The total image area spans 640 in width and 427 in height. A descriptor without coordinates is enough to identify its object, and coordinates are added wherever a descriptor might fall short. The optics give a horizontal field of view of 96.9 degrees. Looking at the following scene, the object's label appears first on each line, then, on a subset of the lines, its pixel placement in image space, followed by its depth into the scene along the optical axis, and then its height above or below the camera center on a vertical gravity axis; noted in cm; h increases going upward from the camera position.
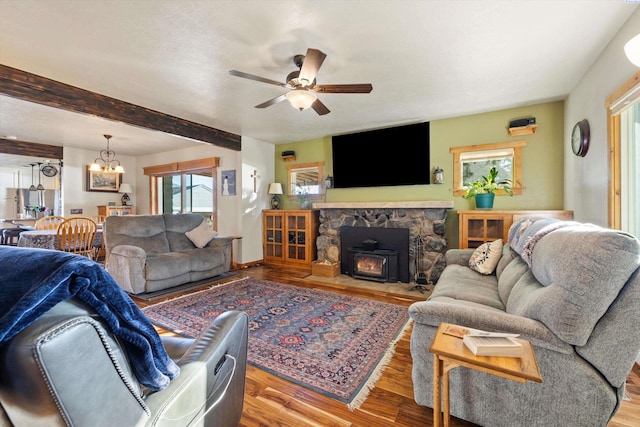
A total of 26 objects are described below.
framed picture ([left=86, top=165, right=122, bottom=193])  618 +74
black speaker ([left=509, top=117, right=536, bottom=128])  357 +114
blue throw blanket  55 -17
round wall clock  275 +73
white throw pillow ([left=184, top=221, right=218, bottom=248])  442 -34
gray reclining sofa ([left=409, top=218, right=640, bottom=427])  115 -55
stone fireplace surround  406 -15
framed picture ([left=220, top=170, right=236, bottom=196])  537 +58
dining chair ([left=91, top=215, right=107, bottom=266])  564 -77
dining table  377 -33
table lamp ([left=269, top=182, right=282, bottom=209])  552 +44
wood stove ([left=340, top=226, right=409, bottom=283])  423 -55
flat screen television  436 +89
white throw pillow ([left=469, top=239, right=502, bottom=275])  279 -47
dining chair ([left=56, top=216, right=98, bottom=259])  385 -34
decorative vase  369 +15
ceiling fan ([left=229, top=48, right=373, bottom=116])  224 +108
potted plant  369 +29
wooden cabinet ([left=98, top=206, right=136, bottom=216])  633 +9
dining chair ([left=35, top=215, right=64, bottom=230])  468 -18
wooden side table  100 -56
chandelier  529 +119
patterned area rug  189 -106
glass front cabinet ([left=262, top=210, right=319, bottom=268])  507 -44
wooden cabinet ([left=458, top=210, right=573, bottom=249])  349 -17
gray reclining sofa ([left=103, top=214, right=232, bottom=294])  353 -55
